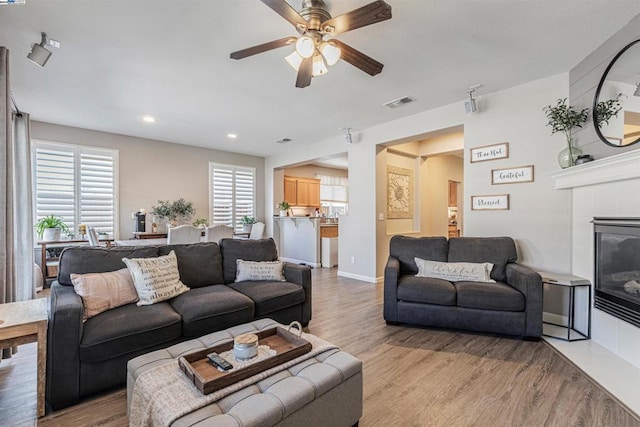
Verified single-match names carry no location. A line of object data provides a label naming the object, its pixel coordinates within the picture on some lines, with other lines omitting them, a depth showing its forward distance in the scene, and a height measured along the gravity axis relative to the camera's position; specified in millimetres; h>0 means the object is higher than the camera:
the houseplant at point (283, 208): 7206 +79
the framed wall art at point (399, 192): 5445 +373
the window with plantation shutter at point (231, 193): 6770 +437
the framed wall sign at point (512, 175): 3385 +448
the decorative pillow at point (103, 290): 2123 -609
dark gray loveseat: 2713 -807
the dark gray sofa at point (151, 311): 1821 -784
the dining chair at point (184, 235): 3964 -331
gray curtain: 2230 +63
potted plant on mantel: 2865 +894
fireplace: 2287 -467
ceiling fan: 1762 +1203
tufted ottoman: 1185 -830
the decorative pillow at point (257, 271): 3117 -647
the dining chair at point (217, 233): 4367 -331
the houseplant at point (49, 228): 4496 -273
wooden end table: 1704 -731
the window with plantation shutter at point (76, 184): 4770 +456
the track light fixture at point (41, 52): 2414 +1325
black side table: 2754 -874
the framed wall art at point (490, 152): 3564 +758
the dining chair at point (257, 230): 5909 -396
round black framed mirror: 2320 +965
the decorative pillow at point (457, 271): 3125 -654
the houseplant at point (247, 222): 6879 -264
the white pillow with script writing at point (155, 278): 2385 -578
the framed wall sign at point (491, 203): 3570 +117
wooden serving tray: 1333 -784
